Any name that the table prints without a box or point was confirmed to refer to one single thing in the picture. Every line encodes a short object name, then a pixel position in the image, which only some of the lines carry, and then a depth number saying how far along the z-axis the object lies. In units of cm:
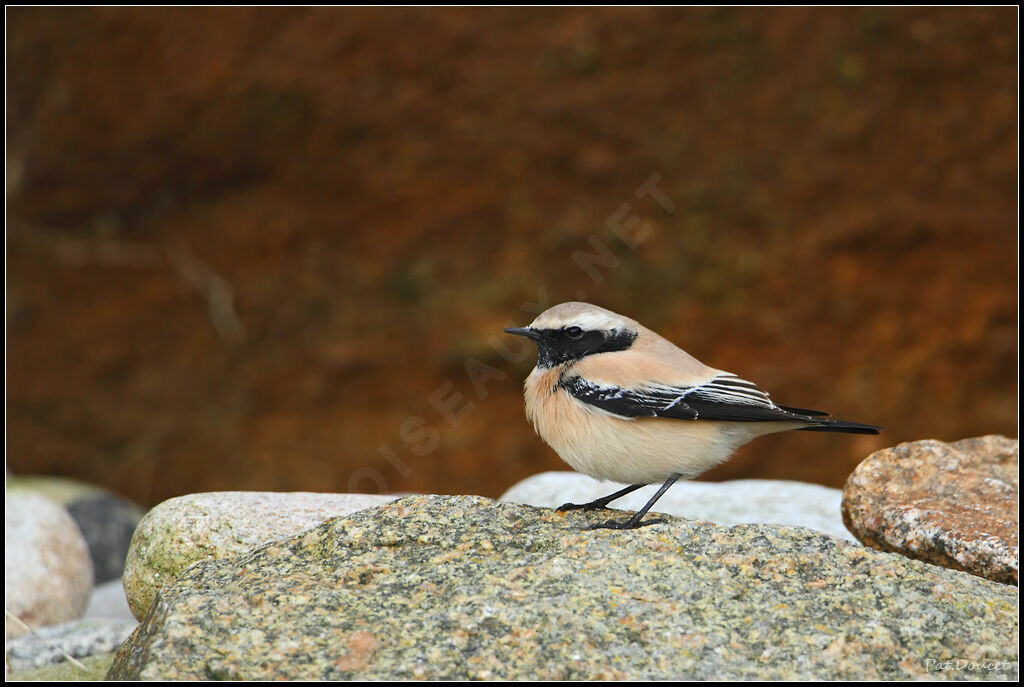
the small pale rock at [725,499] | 1129
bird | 832
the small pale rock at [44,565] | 1084
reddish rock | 854
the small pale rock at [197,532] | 891
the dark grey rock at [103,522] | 1376
